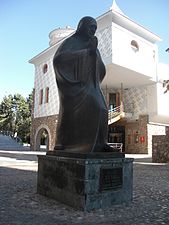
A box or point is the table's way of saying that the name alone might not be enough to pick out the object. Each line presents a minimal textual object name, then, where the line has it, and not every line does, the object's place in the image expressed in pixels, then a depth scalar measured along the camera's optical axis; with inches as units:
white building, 756.5
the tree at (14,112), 1699.1
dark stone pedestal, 143.1
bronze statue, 164.1
